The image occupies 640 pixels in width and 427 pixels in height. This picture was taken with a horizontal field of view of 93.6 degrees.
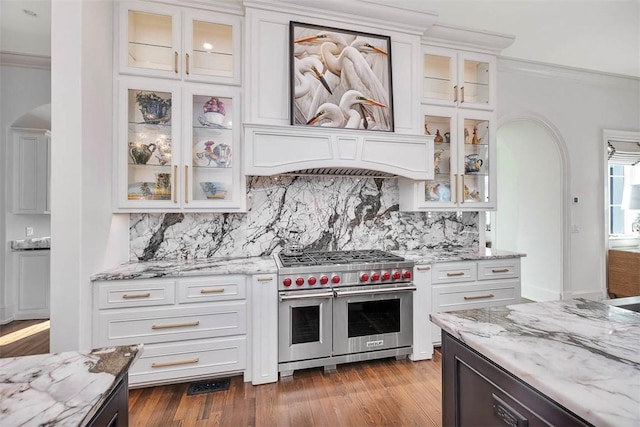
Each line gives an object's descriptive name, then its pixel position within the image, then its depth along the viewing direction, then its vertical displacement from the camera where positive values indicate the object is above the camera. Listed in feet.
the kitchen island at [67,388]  2.14 -1.44
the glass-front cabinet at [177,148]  7.66 +1.74
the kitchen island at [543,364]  2.30 -1.37
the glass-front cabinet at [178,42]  7.64 +4.58
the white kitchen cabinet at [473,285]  8.89 -2.19
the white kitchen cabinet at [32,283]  11.76 -2.81
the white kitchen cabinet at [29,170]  11.80 +1.69
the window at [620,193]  14.71 +1.03
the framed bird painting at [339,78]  8.23 +3.83
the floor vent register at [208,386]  7.07 -4.19
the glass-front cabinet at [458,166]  9.90 +1.64
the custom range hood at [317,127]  7.95 +3.00
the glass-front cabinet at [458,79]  9.91 +4.59
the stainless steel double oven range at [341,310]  7.56 -2.56
